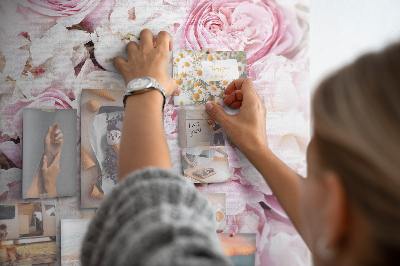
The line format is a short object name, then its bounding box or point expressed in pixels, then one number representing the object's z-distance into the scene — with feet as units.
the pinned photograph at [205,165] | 2.71
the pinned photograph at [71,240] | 2.50
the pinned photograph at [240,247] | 2.68
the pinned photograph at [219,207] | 2.70
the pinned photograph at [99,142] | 2.57
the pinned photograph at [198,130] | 2.74
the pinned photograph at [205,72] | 2.75
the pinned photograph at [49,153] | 2.51
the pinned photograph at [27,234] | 2.45
